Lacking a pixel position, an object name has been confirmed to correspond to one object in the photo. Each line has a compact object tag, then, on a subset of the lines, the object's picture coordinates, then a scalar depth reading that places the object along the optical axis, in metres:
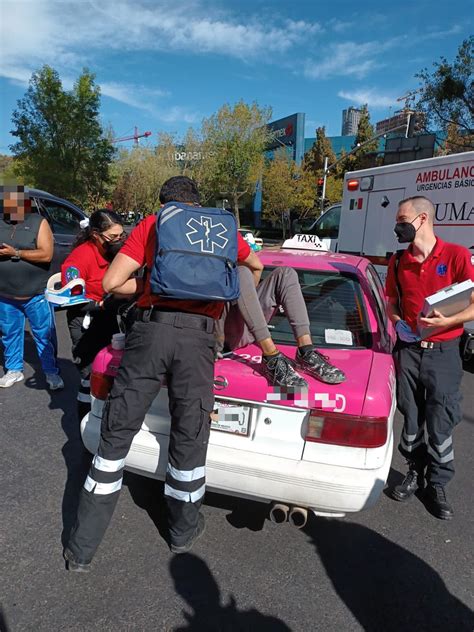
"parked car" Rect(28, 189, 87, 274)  7.34
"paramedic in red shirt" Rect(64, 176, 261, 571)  2.20
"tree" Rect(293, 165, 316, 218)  36.16
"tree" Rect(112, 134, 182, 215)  39.84
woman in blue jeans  4.22
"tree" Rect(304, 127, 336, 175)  38.56
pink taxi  2.20
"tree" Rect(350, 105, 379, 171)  37.09
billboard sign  42.12
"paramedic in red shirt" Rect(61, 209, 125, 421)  3.40
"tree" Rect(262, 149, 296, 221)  35.75
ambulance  5.82
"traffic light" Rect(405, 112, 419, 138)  14.21
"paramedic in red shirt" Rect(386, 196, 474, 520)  2.77
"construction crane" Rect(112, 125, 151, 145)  98.86
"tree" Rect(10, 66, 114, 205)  18.00
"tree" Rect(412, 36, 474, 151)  16.69
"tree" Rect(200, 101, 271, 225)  35.22
